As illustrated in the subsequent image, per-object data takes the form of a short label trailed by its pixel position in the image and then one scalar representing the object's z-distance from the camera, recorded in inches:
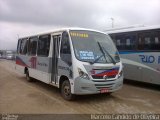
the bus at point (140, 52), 245.0
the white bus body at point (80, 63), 178.1
